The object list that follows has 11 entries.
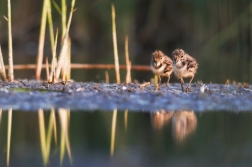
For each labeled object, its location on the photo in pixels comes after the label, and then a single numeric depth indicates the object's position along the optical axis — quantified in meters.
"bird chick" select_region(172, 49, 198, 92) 11.23
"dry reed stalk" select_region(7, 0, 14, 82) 11.59
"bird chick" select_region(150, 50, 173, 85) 11.77
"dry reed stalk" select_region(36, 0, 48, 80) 11.96
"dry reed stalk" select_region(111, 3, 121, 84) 12.89
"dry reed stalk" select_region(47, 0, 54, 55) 12.34
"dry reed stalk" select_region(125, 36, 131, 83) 13.28
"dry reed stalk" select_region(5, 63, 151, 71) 14.11
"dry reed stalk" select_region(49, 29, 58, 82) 11.43
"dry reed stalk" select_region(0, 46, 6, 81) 12.01
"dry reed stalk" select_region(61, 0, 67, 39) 12.30
